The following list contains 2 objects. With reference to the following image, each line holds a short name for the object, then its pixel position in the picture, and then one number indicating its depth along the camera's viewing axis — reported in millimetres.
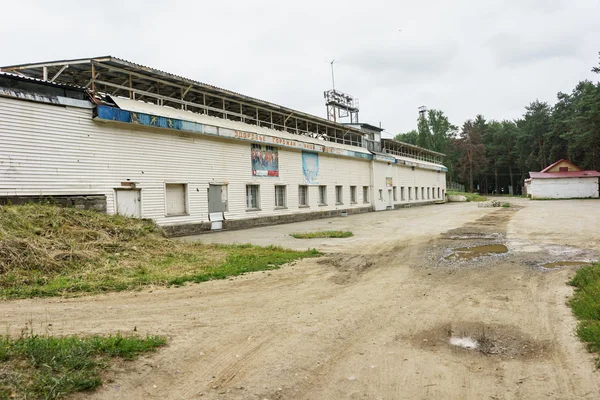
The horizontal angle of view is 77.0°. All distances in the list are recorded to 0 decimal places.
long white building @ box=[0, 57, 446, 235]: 12891
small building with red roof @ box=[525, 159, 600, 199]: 50594
